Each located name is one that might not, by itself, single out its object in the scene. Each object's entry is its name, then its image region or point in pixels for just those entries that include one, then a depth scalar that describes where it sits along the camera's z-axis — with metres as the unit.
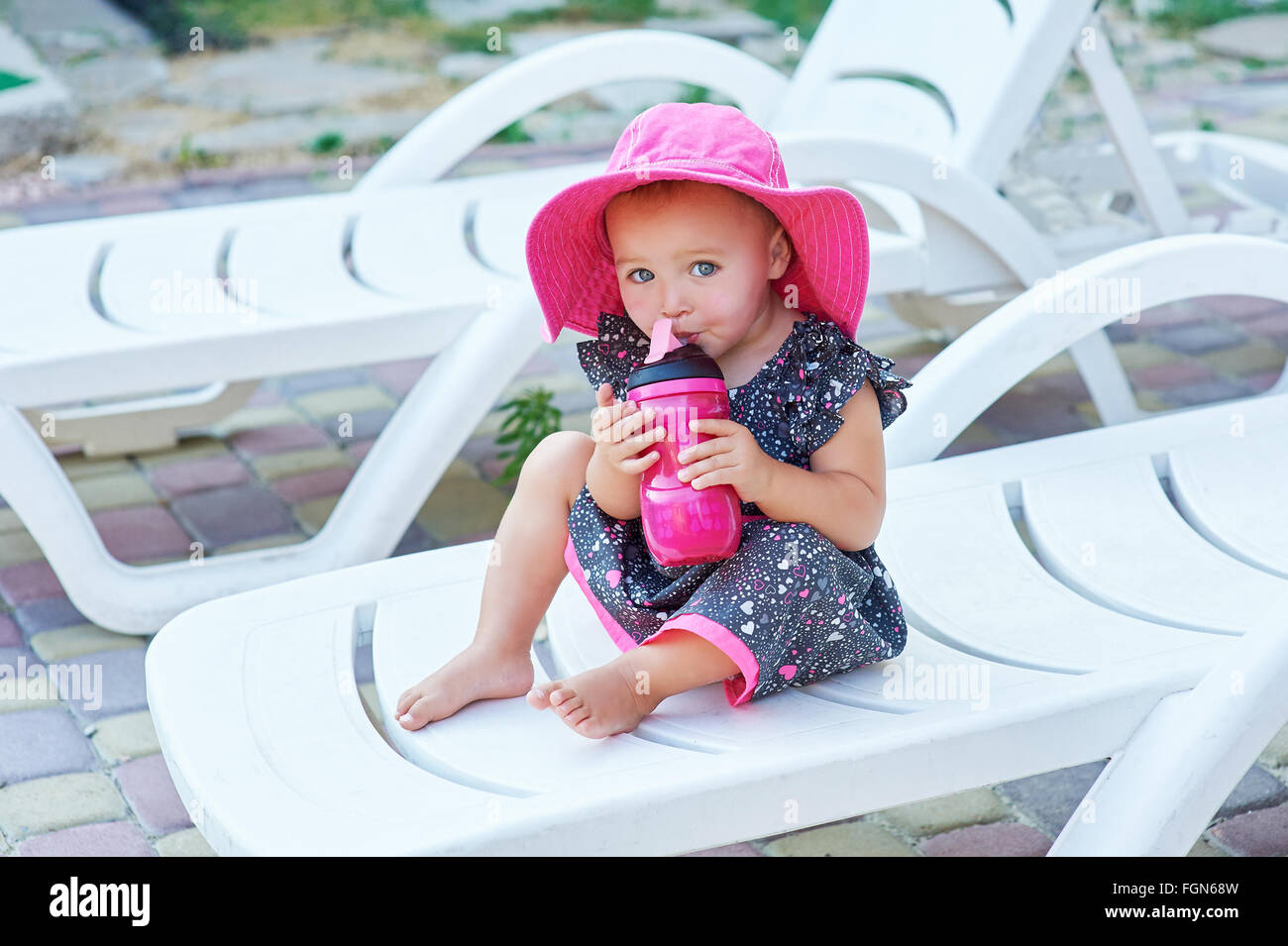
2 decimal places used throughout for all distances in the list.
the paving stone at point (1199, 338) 3.78
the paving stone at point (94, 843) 1.98
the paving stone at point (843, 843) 2.01
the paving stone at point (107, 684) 2.34
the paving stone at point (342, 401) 3.53
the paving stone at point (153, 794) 2.06
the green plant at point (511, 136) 5.75
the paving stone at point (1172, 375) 3.56
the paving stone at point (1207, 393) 3.46
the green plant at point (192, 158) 5.36
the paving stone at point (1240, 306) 3.99
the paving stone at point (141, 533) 2.86
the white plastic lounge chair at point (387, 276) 2.52
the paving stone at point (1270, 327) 3.83
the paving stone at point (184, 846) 1.99
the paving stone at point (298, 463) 3.21
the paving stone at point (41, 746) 2.18
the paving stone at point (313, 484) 3.10
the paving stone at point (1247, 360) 3.62
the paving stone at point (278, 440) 3.33
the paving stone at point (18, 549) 2.83
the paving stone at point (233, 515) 2.94
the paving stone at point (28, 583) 2.69
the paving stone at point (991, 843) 2.00
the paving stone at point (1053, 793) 2.08
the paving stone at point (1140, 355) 3.69
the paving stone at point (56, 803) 2.04
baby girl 1.64
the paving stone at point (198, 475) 3.14
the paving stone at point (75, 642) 2.50
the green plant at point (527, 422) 3.11
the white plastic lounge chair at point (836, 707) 1.52
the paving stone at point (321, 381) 3.67
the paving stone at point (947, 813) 2.06
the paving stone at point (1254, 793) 2.07
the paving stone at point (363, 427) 3.39
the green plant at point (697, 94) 5.82
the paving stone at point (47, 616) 2.59
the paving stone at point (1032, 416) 3.35
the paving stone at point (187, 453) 3.26
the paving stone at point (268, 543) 2.88
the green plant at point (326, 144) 5.55
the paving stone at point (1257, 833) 1.98
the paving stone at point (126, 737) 2.23
